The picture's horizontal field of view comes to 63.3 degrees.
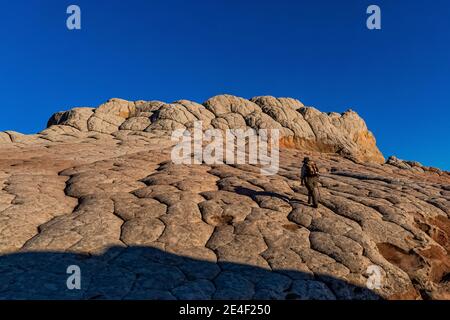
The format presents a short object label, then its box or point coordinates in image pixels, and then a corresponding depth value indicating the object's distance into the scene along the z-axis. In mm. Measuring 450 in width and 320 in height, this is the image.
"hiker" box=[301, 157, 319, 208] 17984
